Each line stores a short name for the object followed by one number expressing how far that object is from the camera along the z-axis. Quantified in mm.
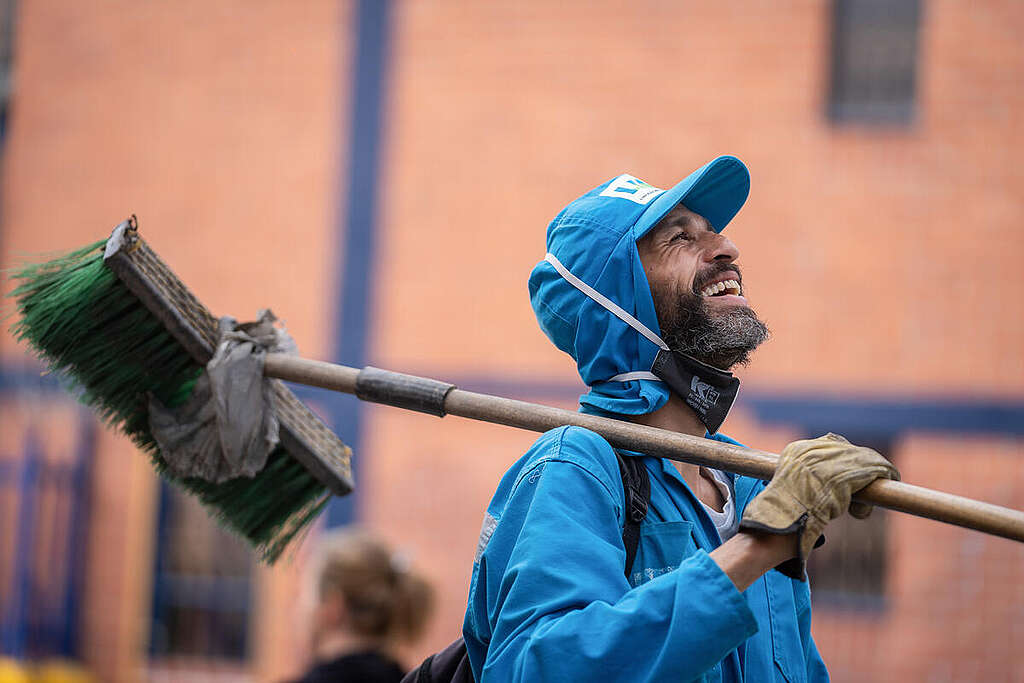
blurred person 5997
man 5208
